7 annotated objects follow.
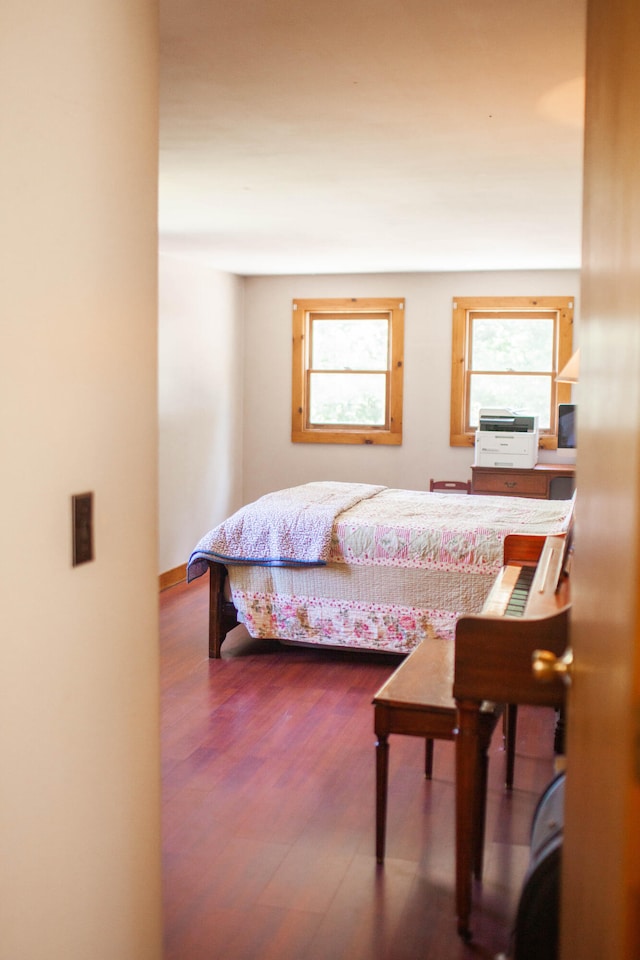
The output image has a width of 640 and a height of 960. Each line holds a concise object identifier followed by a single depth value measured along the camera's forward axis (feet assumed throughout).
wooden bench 8.55
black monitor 22.14
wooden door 2.99
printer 22.39
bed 15.01
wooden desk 22.44
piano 7.11
